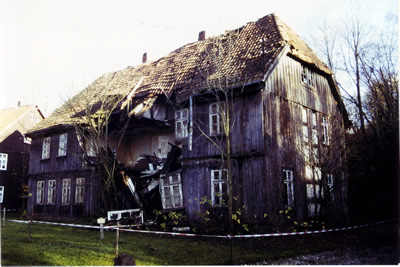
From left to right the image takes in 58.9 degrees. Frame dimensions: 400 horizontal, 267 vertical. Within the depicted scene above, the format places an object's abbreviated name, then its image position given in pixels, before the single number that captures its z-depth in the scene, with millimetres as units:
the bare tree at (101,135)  15766
